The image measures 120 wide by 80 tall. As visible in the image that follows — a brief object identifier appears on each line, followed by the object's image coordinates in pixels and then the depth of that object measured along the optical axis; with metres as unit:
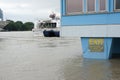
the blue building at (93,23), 7.42
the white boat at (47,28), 29.98
